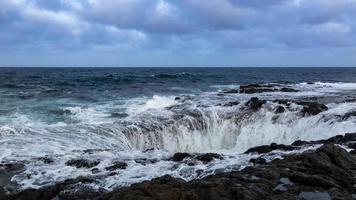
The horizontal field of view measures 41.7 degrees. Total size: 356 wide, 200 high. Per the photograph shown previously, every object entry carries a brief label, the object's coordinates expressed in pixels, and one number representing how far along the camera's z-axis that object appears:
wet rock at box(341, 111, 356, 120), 15.99
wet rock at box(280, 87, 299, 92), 30.31
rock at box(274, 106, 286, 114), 17.75
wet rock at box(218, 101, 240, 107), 20.25
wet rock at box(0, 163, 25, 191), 9.76
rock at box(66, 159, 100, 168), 10.75
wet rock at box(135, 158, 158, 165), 10.89
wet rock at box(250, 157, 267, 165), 10.02
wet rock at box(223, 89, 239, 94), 29.59
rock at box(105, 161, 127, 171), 10.42
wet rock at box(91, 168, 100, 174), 10.14
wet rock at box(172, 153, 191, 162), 11.01
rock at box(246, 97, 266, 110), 18.75
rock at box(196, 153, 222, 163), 10.80
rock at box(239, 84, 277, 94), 29.54
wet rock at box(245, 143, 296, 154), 11.61
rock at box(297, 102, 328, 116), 17.17
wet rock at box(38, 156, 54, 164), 11.10
